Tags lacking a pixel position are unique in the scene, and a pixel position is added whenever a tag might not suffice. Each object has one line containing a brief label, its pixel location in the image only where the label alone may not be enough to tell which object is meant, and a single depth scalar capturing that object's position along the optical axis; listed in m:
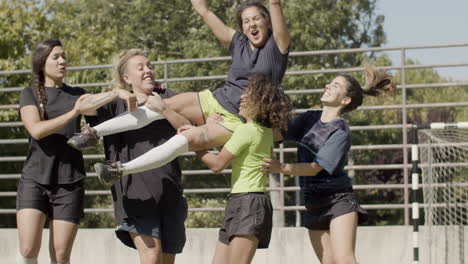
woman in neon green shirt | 5.31
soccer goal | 8.70
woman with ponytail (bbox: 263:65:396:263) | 5.86
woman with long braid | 6.14
